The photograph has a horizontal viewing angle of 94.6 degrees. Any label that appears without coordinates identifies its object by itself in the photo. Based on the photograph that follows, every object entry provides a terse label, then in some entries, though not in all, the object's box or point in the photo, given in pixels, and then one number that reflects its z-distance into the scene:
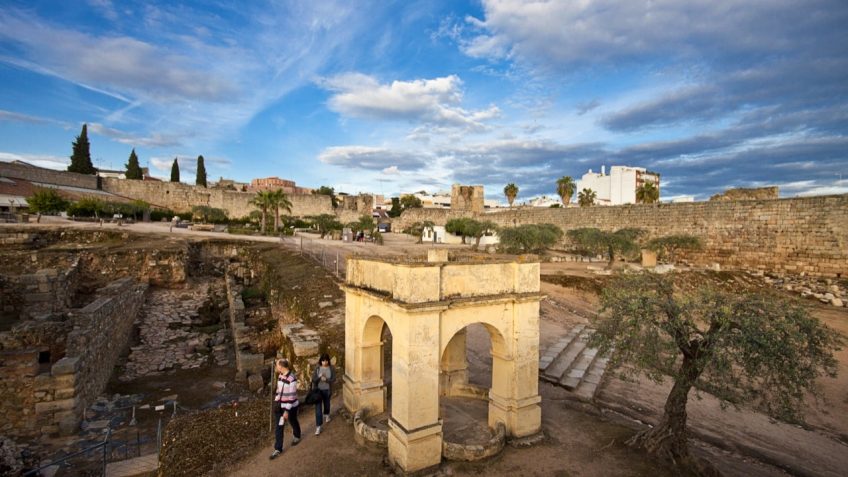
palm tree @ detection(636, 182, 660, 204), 43.59
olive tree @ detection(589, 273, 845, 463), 5.38
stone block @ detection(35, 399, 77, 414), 8.50
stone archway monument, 5.32
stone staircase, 9.31
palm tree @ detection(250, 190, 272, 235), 39.56
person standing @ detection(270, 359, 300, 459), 5.95
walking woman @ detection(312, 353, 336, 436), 6.80
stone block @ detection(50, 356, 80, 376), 8.56
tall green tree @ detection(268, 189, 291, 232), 39.72
